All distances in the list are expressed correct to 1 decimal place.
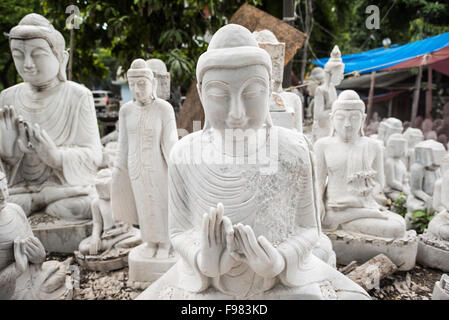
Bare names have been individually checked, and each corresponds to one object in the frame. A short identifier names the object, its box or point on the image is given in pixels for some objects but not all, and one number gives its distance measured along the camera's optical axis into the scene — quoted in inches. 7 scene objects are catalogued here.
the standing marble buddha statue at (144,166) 124.8
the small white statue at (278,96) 117.5
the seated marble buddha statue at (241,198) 63.8
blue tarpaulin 324.8
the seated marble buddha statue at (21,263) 101.5
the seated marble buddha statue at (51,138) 156.3
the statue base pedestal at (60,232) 158.7
